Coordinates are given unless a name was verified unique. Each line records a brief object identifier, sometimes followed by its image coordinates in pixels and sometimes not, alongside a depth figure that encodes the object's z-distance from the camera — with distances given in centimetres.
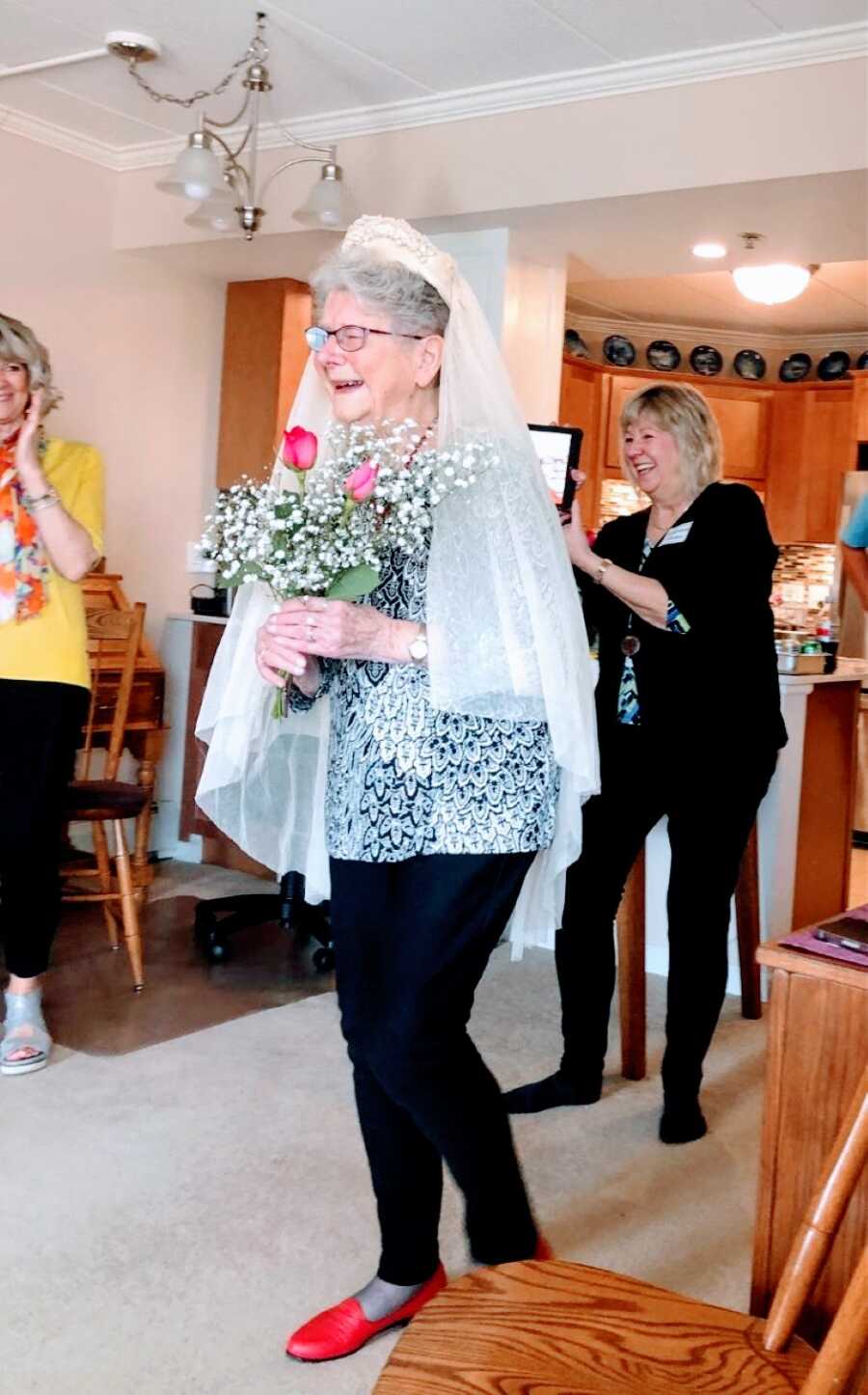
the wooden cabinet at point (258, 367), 492
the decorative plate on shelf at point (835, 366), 704
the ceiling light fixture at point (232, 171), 361
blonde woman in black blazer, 251
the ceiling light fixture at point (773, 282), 467
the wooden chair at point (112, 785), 325
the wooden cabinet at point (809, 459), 698
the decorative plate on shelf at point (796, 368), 715
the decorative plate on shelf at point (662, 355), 704
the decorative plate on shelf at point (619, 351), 692
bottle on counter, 382
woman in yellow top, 269
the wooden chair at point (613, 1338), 99
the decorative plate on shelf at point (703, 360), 716
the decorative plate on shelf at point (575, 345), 662
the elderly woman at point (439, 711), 152
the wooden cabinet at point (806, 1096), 120
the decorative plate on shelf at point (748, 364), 719
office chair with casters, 362
